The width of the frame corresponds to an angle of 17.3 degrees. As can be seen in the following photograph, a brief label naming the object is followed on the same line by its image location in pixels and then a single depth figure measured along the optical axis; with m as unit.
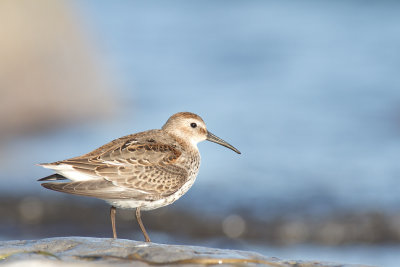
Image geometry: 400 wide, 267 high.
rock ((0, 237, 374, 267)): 11.30
